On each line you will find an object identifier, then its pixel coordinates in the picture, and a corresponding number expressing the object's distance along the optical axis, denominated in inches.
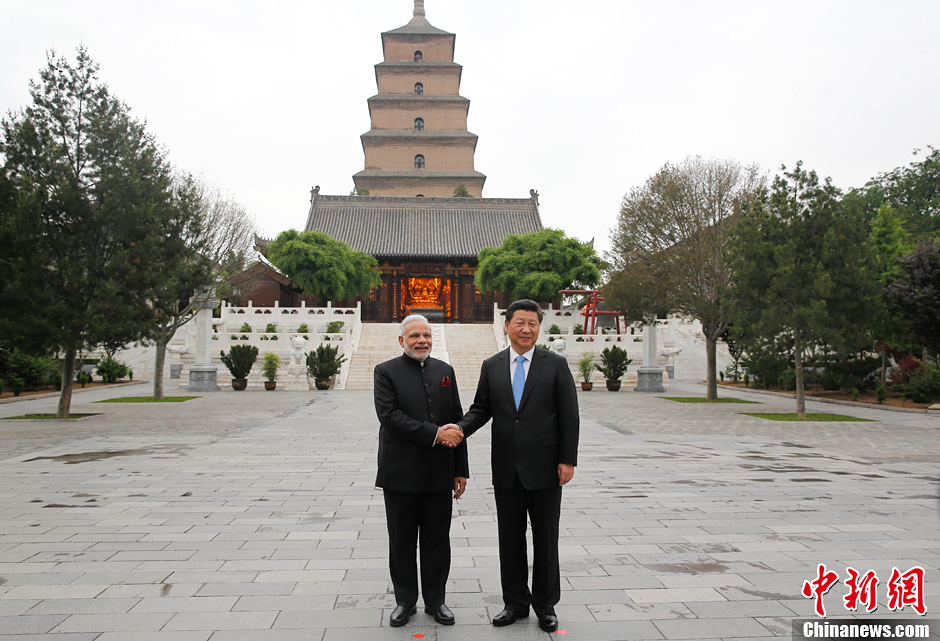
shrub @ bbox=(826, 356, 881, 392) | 739.4
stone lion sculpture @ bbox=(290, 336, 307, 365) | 869.2
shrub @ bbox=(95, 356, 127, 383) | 922.1
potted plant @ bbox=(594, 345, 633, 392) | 880.3
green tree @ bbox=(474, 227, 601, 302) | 1178.6
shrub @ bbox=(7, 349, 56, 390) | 733.9
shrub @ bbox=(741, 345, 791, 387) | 796.0
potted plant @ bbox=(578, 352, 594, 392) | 864.9
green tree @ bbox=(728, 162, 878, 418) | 496.4
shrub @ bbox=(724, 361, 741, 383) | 1009.6
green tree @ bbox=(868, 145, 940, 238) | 1432.5
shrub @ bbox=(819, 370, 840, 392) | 754.2
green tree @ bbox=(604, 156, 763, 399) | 677.9
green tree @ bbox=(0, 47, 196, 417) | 433.7
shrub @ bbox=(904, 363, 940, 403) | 609.6
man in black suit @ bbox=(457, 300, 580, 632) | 126.0
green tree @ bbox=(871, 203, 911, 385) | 633.6
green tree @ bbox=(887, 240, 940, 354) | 592.4
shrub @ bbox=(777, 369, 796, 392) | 815.7
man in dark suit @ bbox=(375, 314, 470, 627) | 128.3
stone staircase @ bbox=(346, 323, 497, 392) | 908.6
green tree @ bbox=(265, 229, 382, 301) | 1193.4
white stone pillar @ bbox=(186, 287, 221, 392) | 810.8
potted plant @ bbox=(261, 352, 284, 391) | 823.7
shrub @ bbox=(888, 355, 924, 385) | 690.0
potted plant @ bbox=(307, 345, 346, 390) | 828.6
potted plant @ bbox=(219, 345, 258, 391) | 828.0
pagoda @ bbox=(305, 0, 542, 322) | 1485.0
